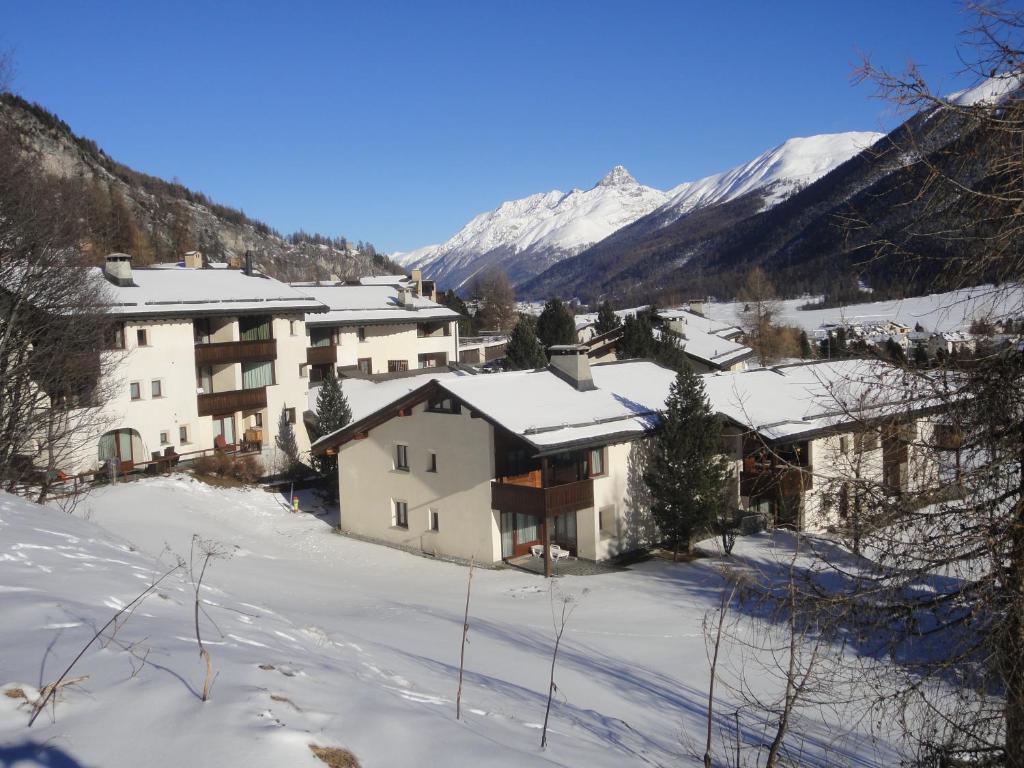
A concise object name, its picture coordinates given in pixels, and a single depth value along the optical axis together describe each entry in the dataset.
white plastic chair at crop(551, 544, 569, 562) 25.55
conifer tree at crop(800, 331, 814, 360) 83.54
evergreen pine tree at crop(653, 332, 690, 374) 47.91
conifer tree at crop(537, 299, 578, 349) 62.78
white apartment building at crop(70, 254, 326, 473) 35.50
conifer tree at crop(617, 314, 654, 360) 50.25
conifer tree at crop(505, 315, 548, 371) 51.59
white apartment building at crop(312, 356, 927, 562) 24.97
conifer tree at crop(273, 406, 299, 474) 40.50
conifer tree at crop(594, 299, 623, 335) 68.56
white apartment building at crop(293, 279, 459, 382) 51.84
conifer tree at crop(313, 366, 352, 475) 35.72
